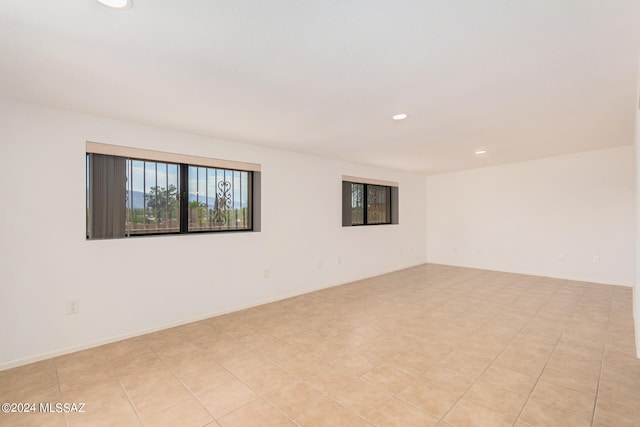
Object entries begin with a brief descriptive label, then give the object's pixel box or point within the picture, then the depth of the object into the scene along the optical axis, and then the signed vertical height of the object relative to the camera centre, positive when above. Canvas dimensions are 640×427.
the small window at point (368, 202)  5.43 +0.27
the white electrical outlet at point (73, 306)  2.74 -0.86
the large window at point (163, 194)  2.92 +0.25
